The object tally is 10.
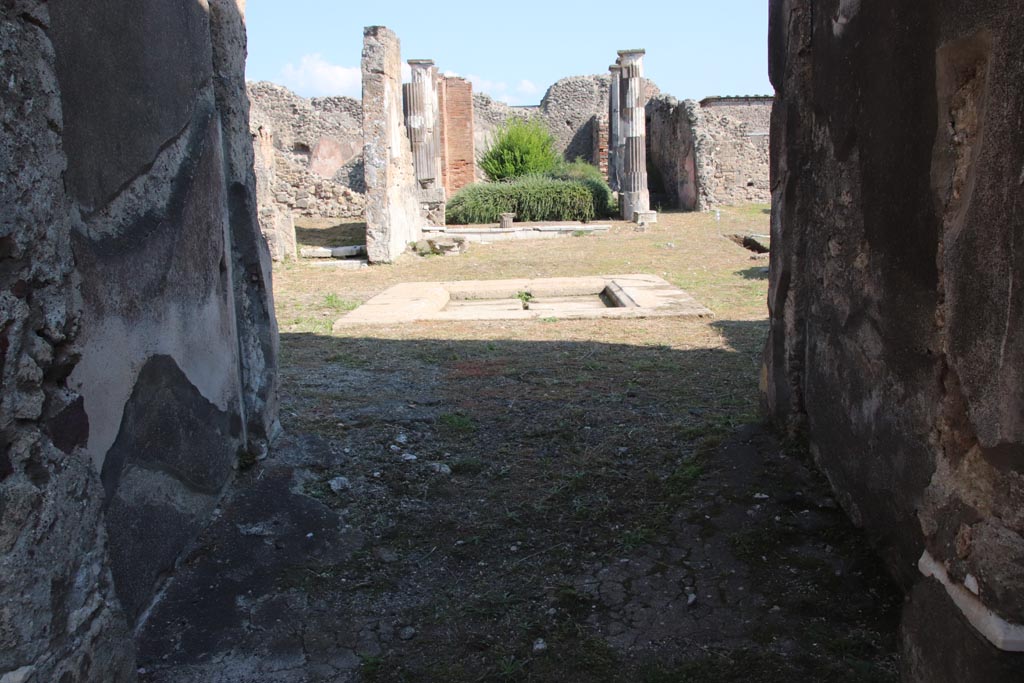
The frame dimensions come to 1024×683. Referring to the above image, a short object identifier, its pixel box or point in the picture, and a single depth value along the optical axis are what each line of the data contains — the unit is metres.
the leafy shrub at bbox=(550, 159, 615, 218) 17.75
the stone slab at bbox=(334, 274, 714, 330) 6.91
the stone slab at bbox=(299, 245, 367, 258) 12.27
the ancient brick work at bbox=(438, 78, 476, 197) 22.78
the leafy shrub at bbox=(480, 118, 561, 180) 20.56
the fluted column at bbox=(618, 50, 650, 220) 17.30
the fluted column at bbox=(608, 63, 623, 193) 18.62
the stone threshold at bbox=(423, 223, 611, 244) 14.69
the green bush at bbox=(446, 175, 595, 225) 17.27
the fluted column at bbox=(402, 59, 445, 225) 15.03
